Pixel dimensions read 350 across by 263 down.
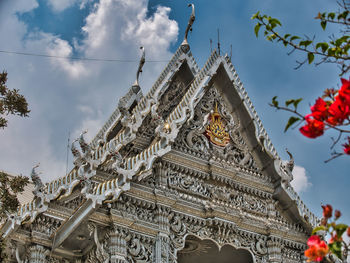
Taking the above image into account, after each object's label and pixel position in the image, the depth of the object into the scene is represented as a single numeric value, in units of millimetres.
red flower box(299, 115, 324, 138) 5691
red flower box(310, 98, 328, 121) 5703
